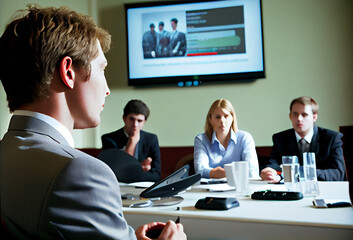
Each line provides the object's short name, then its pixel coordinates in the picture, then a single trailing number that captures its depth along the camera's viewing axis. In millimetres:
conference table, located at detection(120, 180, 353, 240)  1310
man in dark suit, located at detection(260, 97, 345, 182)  3039
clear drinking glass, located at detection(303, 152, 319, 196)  1819
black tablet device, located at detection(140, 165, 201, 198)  1680
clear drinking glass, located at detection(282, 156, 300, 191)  1972
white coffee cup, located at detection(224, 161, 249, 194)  1879
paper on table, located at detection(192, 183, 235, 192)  2049
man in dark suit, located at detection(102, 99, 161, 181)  3787
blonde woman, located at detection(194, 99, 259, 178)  3064
